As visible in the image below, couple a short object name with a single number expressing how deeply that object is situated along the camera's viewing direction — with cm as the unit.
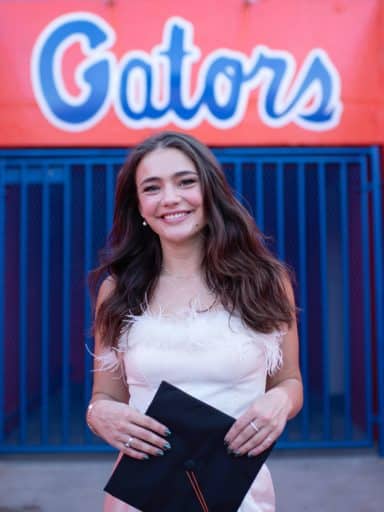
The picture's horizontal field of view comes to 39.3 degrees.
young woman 128
